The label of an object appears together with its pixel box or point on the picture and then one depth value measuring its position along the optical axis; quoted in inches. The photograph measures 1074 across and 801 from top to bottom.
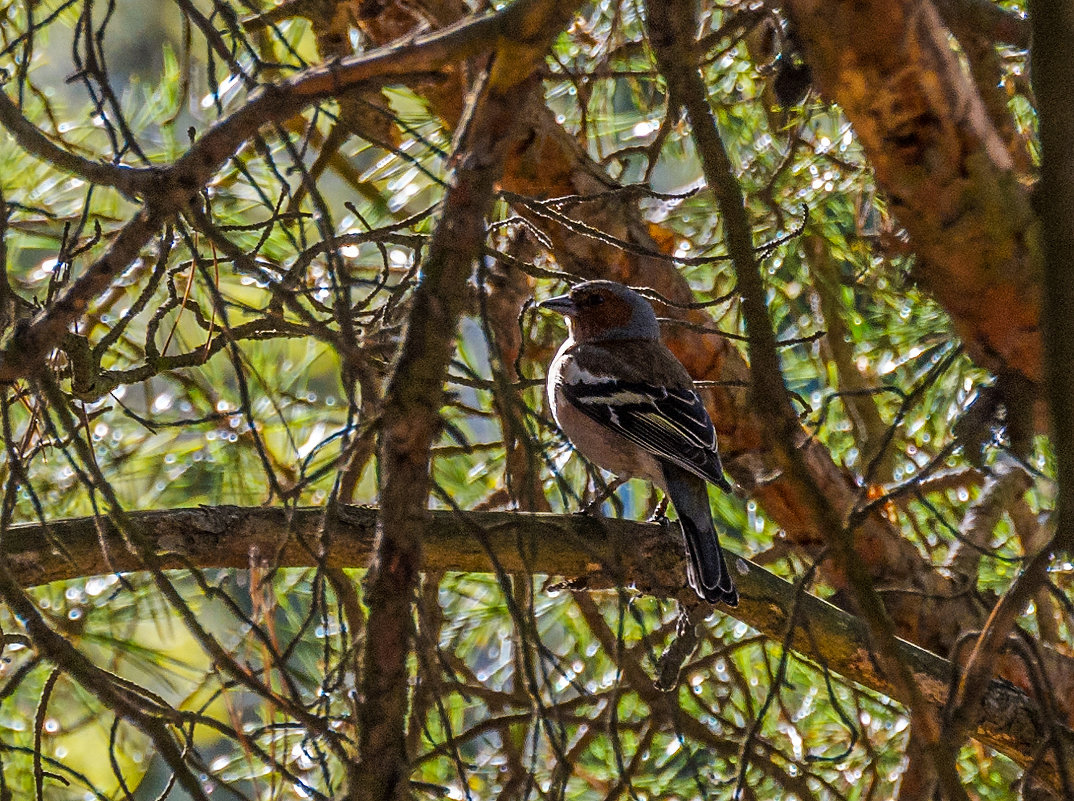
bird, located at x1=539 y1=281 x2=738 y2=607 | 298.4
